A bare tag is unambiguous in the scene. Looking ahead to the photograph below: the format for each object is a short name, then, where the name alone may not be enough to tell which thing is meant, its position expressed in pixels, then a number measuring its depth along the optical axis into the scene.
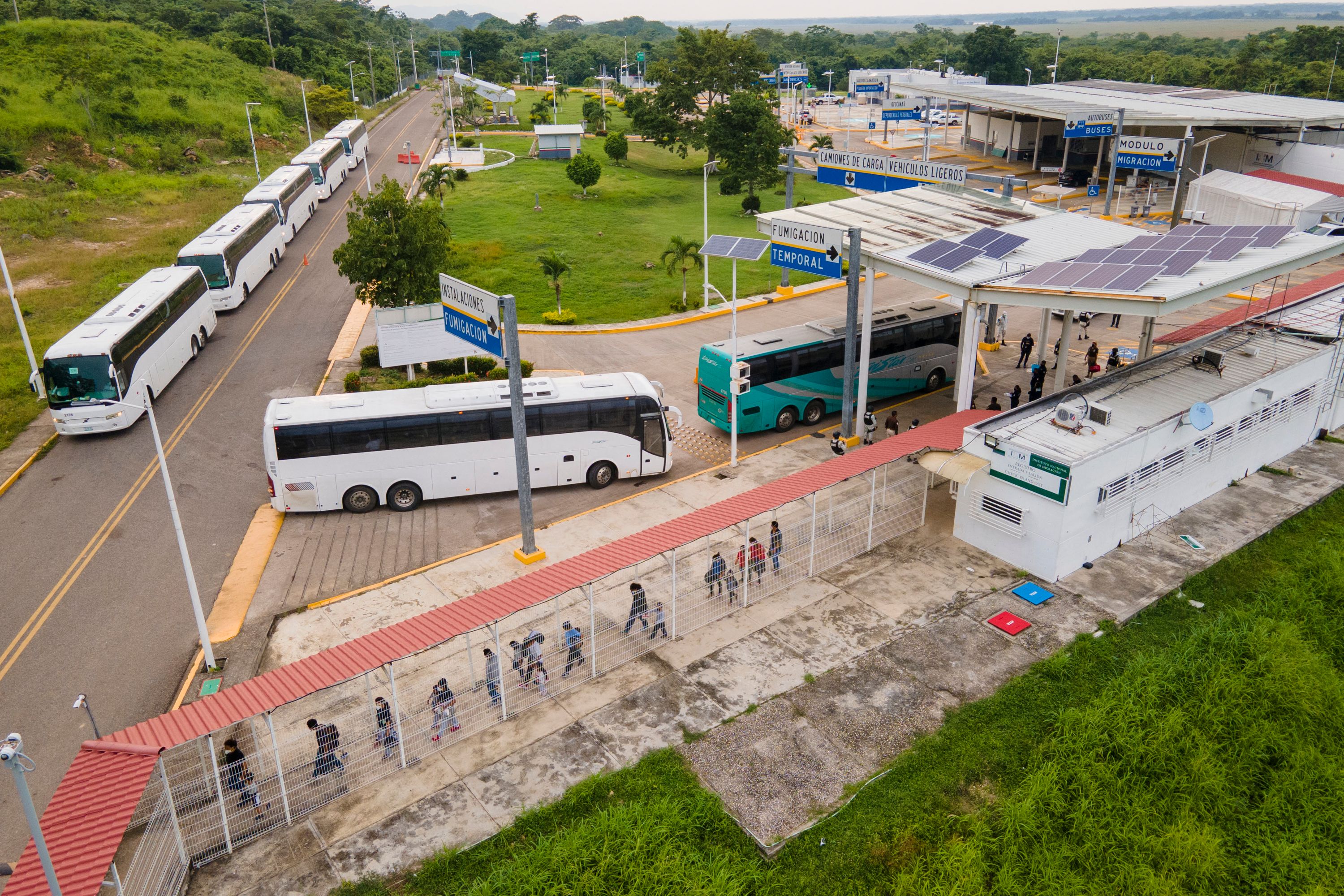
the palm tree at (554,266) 35.53
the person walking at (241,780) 12.73
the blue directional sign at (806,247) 23.08
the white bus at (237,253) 35.34
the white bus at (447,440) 21.17
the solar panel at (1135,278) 18.69
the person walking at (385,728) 13.79
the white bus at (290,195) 44.91
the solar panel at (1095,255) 21.39
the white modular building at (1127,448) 18.09
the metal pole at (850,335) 22.72
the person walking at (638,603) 16.25
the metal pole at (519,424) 17.45
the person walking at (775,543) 18.16
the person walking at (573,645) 15.52
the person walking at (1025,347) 30.25
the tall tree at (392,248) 28.34
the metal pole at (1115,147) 43.22
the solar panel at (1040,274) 20.25
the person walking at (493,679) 14.80
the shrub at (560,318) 35.59
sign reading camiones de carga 29.79
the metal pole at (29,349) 26.28
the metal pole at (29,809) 8.21
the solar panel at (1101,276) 19.12
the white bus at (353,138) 63.88
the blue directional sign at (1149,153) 44.75
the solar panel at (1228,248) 20.62
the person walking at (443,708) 14.18
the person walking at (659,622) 16.70
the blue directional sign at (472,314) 18.02
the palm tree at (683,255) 36.81
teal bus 25.59
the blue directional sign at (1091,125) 46.84
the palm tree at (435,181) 49.59
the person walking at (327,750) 13.38
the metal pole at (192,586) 15.34
